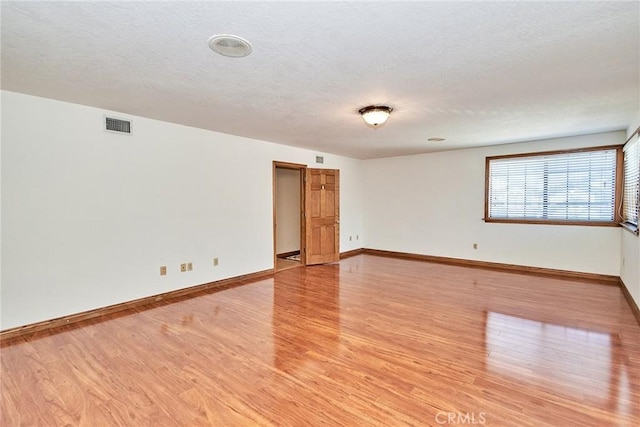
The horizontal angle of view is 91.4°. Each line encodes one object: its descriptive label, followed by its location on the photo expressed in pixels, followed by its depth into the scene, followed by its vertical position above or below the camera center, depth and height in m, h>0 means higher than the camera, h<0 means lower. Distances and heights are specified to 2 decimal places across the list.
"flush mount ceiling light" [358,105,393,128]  3.40 +1.00
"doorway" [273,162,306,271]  7.40 -0.21
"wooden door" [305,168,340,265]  6.23 -0.20
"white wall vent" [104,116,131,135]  3.66 +0.96
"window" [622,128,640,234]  3.85 +0.30
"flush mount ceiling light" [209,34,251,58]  2.03 +1.09
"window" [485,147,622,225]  4.97 +0.32
